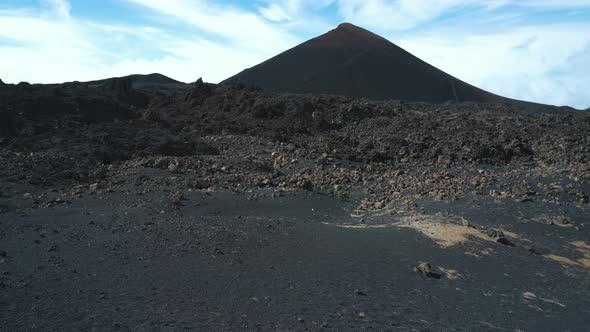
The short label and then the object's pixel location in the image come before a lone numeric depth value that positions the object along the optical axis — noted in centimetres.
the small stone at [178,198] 739
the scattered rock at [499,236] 608
